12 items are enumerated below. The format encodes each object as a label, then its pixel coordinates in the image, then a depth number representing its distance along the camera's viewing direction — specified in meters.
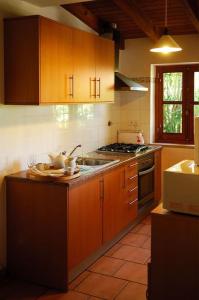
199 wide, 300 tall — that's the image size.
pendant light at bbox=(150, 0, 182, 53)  3.36
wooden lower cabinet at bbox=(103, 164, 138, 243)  3.80
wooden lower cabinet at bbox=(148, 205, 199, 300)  2.04
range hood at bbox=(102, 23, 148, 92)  4.62
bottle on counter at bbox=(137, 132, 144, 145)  5.22
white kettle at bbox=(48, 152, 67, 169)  3.37
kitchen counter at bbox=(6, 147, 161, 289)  3.10
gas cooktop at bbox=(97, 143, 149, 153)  4.66
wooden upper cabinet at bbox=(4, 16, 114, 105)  3.09
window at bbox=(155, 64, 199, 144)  5.14
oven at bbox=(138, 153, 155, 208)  4.68
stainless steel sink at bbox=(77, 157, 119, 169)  4.07
